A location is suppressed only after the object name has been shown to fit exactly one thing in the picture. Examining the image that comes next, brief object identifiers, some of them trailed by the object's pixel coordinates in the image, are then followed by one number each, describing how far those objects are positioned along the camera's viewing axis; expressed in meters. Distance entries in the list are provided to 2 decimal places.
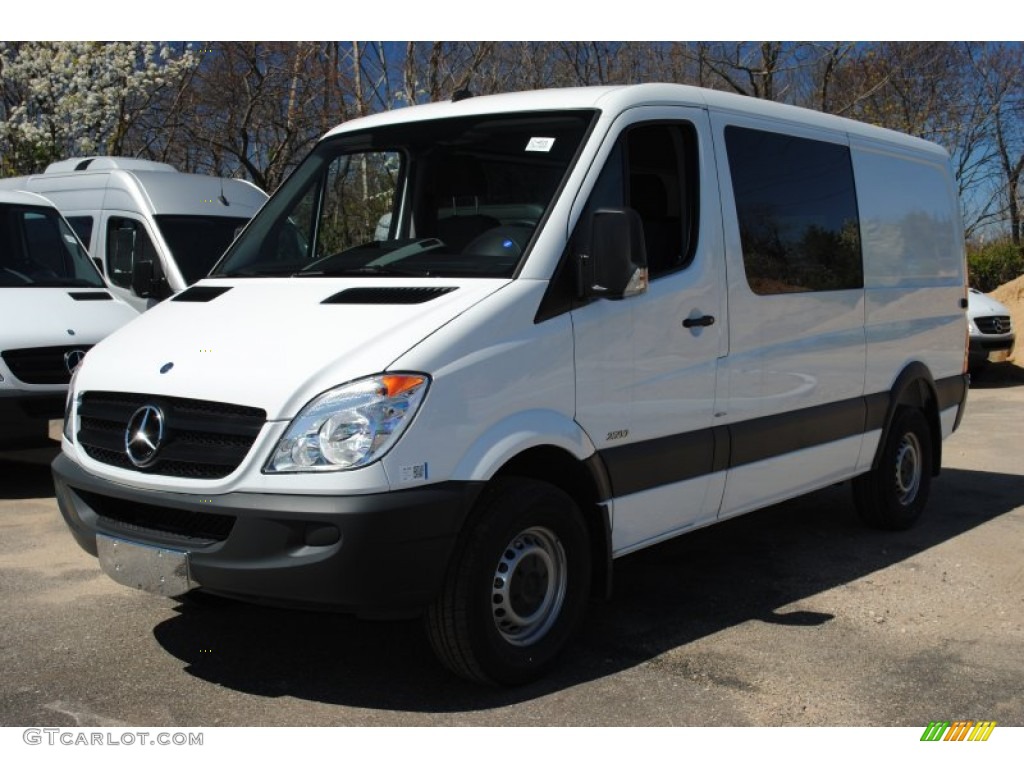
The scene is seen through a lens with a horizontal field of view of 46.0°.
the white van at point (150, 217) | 10.96
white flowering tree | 18.61
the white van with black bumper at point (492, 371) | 4.10
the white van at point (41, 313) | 7.93
